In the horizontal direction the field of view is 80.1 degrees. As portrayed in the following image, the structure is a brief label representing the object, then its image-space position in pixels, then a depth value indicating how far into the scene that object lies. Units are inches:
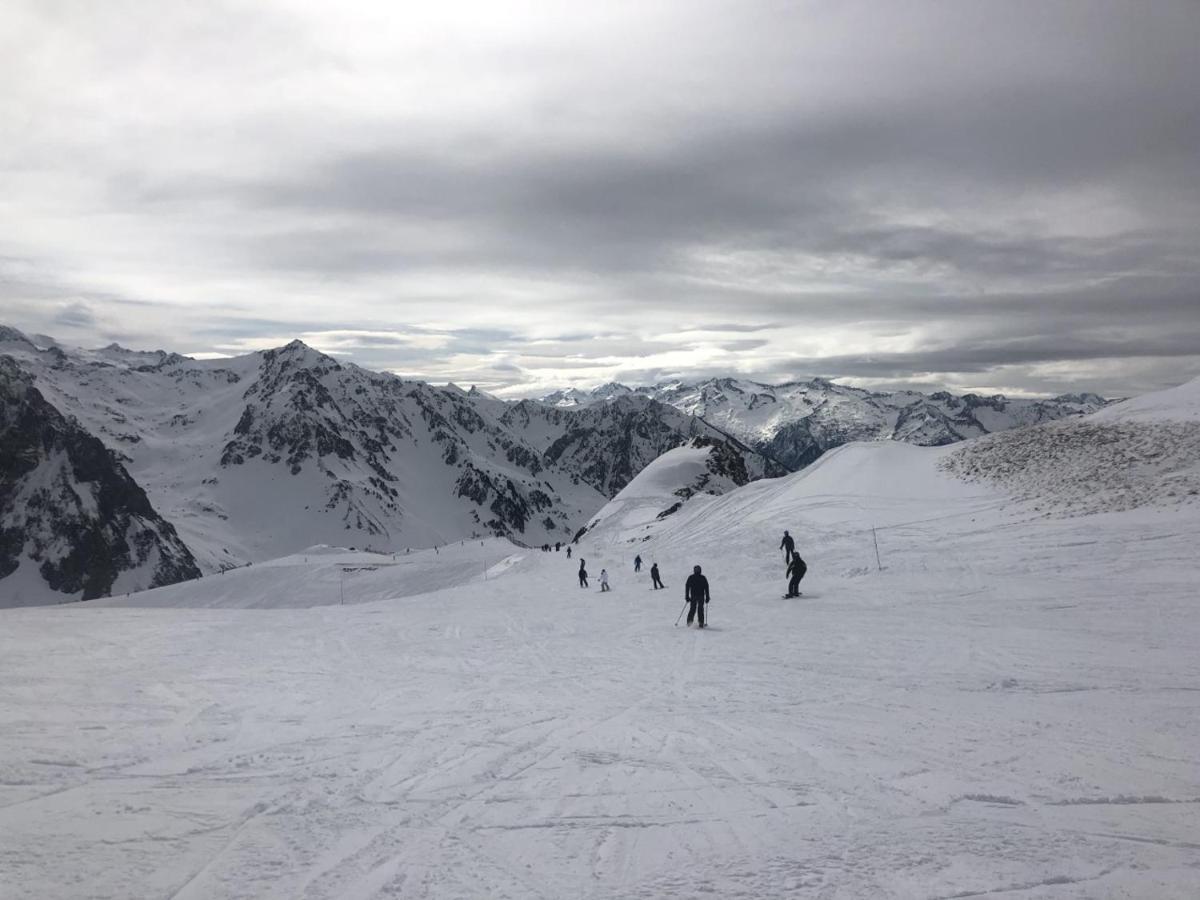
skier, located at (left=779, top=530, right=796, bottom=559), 1145.4
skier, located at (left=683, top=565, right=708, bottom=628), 796.0
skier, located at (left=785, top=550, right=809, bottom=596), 941.2
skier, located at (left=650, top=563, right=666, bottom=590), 1184.2
